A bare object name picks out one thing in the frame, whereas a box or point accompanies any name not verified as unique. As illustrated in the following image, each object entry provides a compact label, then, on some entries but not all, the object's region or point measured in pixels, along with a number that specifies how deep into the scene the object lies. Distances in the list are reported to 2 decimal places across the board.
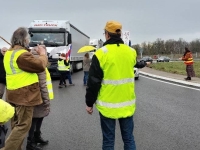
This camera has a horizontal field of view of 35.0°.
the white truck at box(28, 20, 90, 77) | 21.23
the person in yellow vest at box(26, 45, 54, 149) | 5.28
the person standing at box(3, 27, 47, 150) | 4.60
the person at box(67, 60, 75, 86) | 16.83
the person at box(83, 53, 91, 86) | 17.57
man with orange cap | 3.97
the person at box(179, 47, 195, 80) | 17.75
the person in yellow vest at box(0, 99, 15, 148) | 3.87
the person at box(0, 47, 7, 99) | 6.41
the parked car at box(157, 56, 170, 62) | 73.62
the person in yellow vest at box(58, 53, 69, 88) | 16.50
